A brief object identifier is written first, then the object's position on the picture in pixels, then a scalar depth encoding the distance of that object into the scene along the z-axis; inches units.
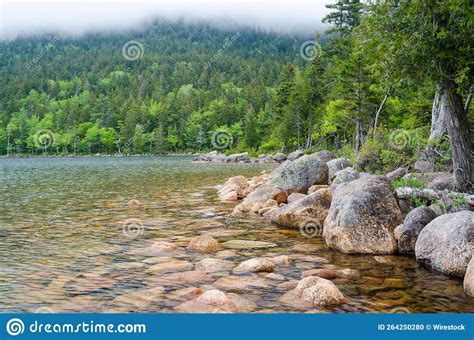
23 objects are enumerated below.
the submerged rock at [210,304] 266.8
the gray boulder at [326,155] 1298.0
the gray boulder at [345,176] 646.2
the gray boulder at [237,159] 2843.5
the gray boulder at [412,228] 404.2
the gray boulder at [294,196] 656.0
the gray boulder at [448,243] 335.0
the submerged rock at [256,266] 352.5
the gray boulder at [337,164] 945.9
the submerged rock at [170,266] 353.4
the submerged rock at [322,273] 337.7
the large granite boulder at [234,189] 802.2
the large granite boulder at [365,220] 412.5
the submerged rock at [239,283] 314.0
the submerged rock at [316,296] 281.4
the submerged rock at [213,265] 357.4
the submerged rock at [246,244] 438.0
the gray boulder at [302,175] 746.2
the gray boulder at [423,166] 677.9
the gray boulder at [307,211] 527.2
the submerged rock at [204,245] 418.0
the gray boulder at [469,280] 298.7
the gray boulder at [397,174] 620.5
